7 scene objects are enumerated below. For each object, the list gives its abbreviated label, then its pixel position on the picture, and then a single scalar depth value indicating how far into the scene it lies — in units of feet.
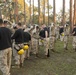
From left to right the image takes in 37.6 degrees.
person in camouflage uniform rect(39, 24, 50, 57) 22.43
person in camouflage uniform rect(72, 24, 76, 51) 27.18
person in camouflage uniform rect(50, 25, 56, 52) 26.05
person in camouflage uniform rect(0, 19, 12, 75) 12.63
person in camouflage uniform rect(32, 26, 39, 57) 22.67
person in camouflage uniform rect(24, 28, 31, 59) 19.79
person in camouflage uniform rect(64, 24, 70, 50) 28.96
